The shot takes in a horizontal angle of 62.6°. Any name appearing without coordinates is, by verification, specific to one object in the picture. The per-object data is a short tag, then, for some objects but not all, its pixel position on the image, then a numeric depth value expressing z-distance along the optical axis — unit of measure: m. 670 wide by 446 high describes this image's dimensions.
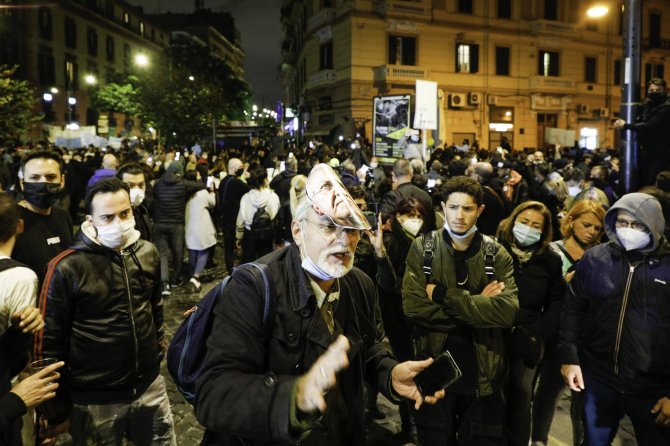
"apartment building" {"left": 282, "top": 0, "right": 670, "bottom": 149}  31.41
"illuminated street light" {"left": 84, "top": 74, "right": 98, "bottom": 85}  47.78
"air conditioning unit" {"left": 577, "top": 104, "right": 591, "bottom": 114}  36.78
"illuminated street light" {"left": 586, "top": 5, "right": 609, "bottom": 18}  8.22
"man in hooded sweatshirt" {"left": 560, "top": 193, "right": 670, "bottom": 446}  3.12
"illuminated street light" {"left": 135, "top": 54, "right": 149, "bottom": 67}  28.14
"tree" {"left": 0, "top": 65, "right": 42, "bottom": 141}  22.47
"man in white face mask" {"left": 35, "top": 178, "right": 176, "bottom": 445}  2.98
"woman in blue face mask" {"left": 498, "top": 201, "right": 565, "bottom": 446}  3.86
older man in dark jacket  1.62
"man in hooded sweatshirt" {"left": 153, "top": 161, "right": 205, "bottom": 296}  8.10
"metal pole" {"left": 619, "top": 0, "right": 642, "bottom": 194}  6.35
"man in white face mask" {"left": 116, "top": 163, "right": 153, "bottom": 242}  5.69
